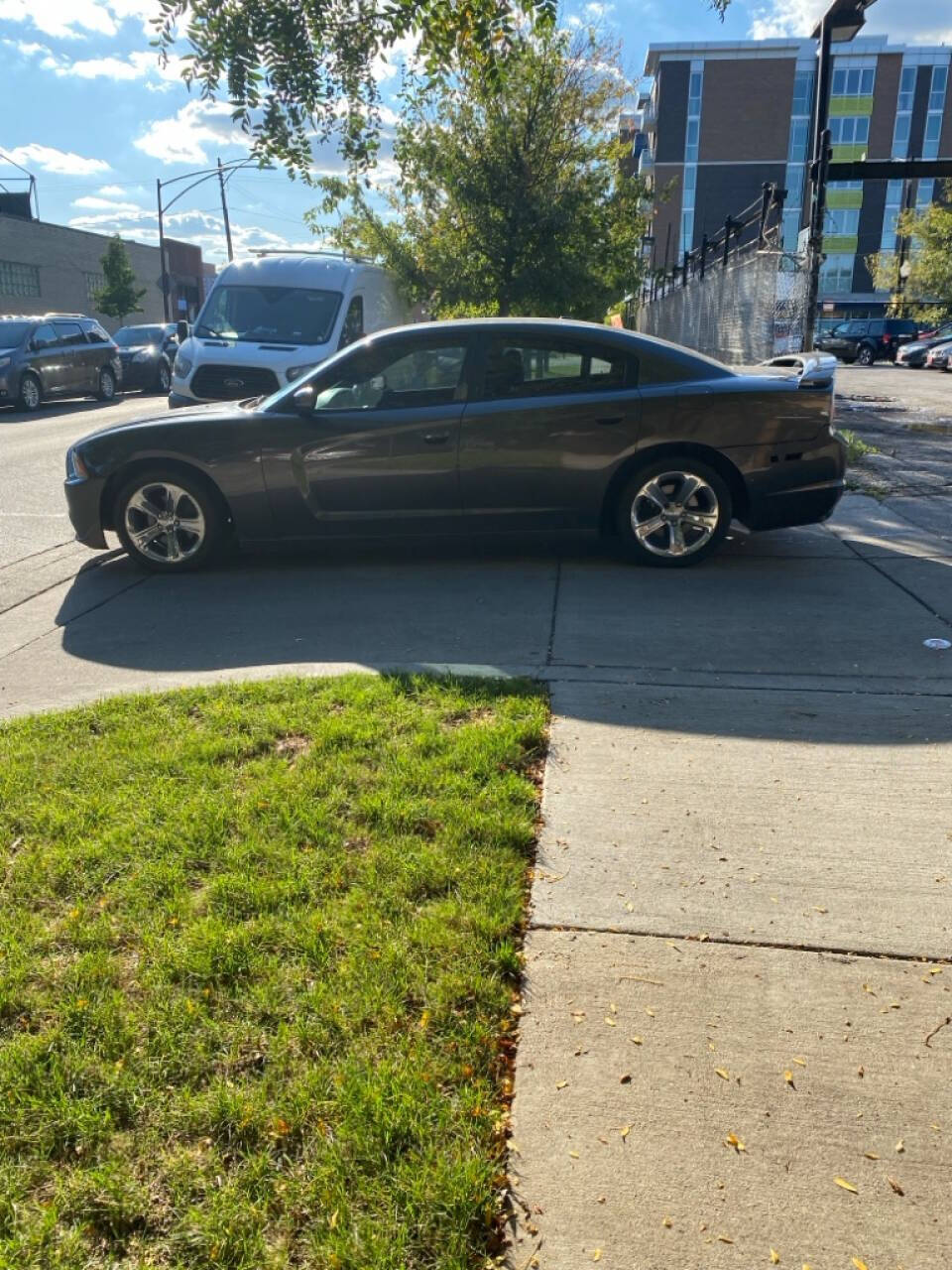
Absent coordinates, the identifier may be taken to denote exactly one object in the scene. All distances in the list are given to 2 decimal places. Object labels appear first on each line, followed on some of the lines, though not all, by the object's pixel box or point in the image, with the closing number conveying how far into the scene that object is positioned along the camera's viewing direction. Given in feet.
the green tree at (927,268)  153.99
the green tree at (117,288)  153.89
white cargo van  42.47
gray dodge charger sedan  22.04
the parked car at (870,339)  137.90
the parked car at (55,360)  67.77
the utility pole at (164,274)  149.59
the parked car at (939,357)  110.52
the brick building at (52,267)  146.82
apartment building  221.46
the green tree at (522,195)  58.54
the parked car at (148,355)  85.71
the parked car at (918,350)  120.78
